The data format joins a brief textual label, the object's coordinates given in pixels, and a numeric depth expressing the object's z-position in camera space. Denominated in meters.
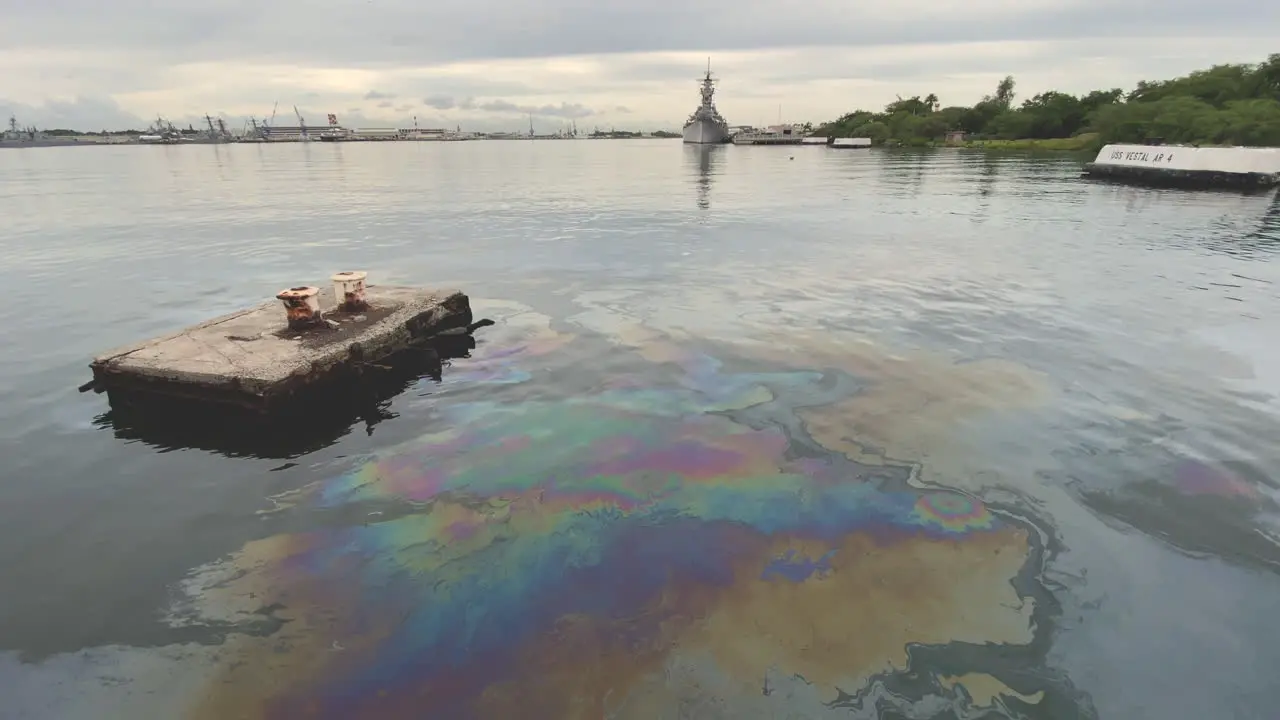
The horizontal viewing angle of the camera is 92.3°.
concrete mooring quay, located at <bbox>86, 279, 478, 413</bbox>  11.06
